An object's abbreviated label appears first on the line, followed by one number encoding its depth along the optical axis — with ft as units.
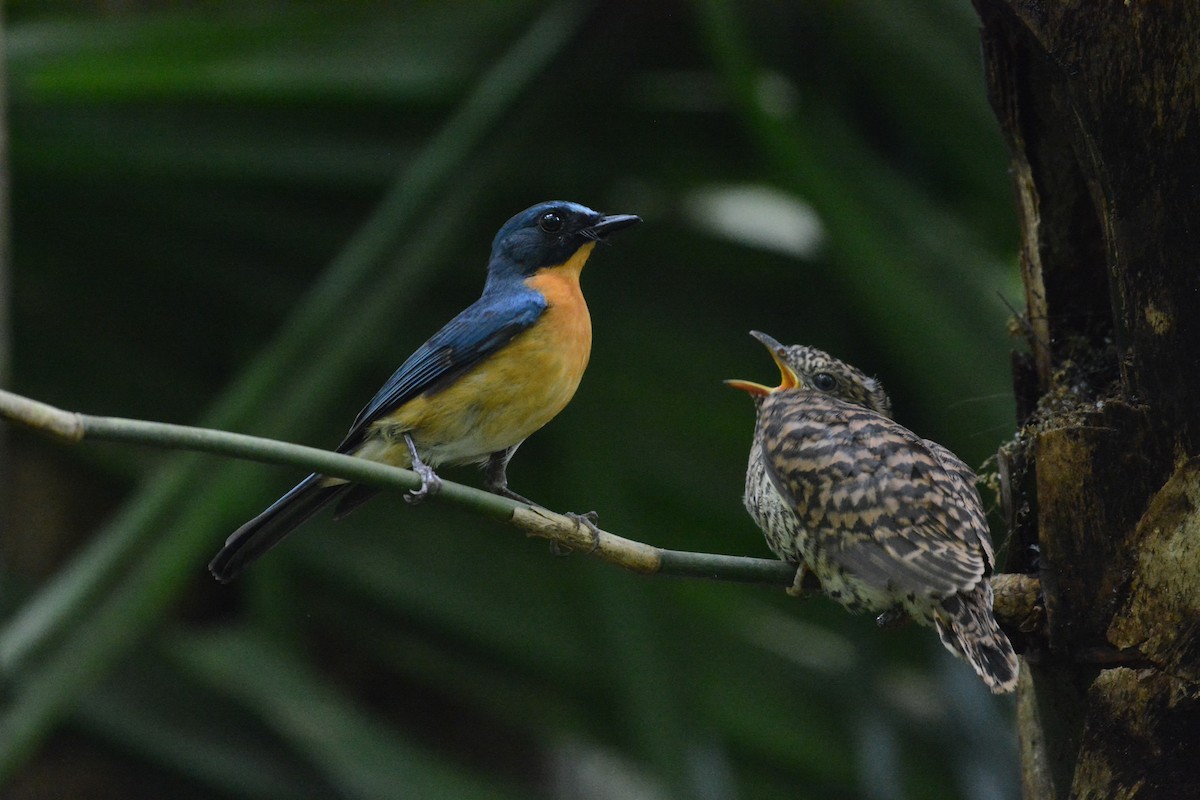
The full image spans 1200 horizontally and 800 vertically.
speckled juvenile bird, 17.69
